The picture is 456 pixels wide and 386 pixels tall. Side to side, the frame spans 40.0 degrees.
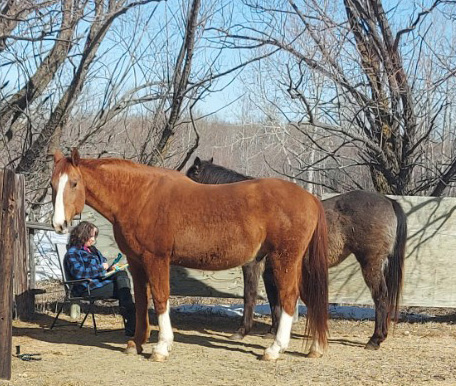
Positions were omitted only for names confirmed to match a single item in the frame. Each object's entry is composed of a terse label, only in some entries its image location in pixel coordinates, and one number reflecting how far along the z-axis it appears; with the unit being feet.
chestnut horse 19.11
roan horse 22.22
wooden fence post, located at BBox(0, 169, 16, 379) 16.31
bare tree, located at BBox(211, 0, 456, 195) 28.58
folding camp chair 22.53
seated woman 22.79
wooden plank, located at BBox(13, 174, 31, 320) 26.20
